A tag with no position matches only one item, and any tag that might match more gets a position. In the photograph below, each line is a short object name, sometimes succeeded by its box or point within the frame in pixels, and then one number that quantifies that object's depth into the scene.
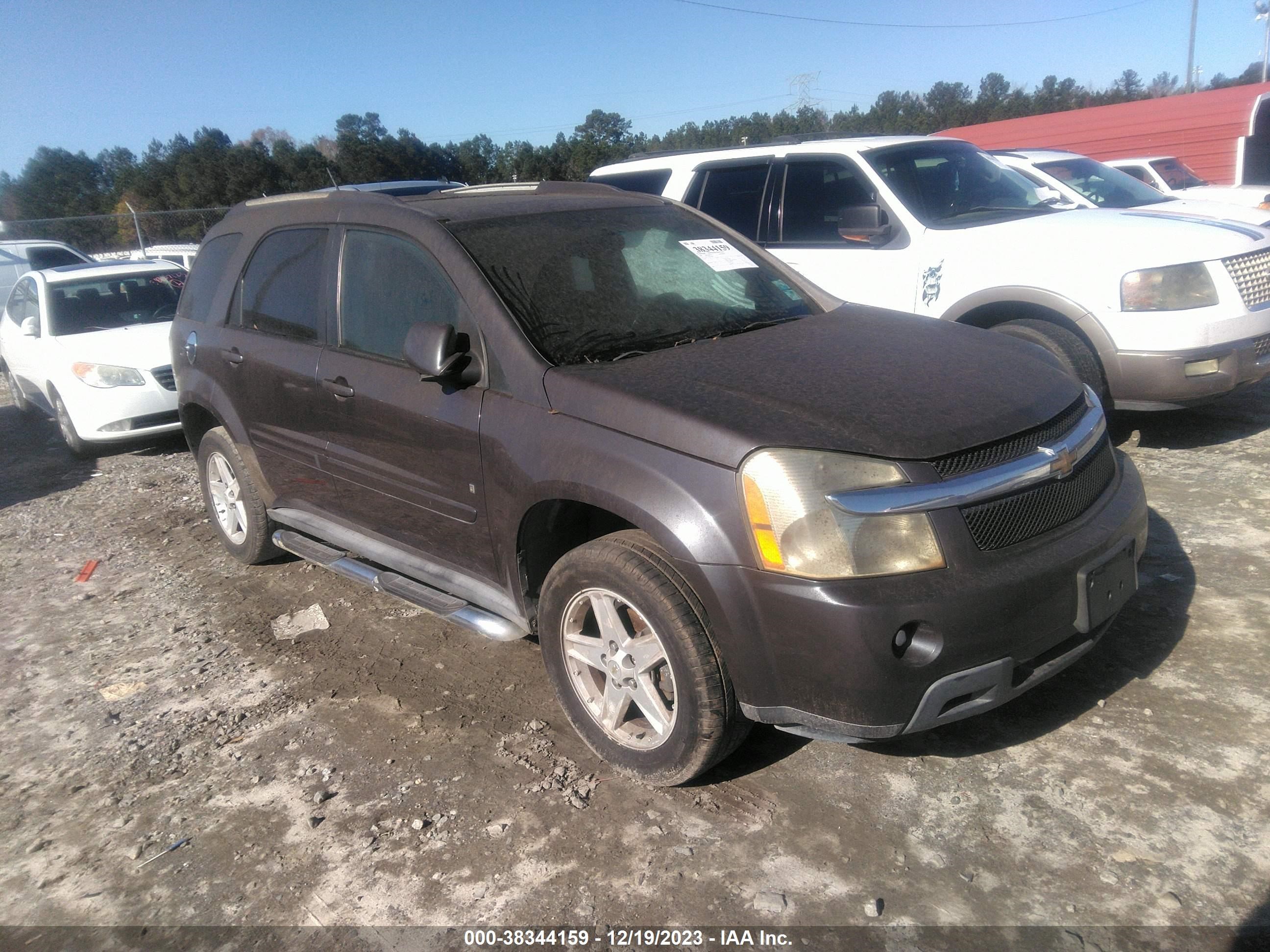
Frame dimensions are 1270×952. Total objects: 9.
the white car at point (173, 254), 16.11
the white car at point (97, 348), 7.69
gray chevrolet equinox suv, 2.47
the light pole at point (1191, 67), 44.91
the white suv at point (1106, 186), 8.45
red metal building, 16.58
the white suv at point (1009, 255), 5.17
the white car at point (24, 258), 15.78
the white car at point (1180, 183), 13.27
